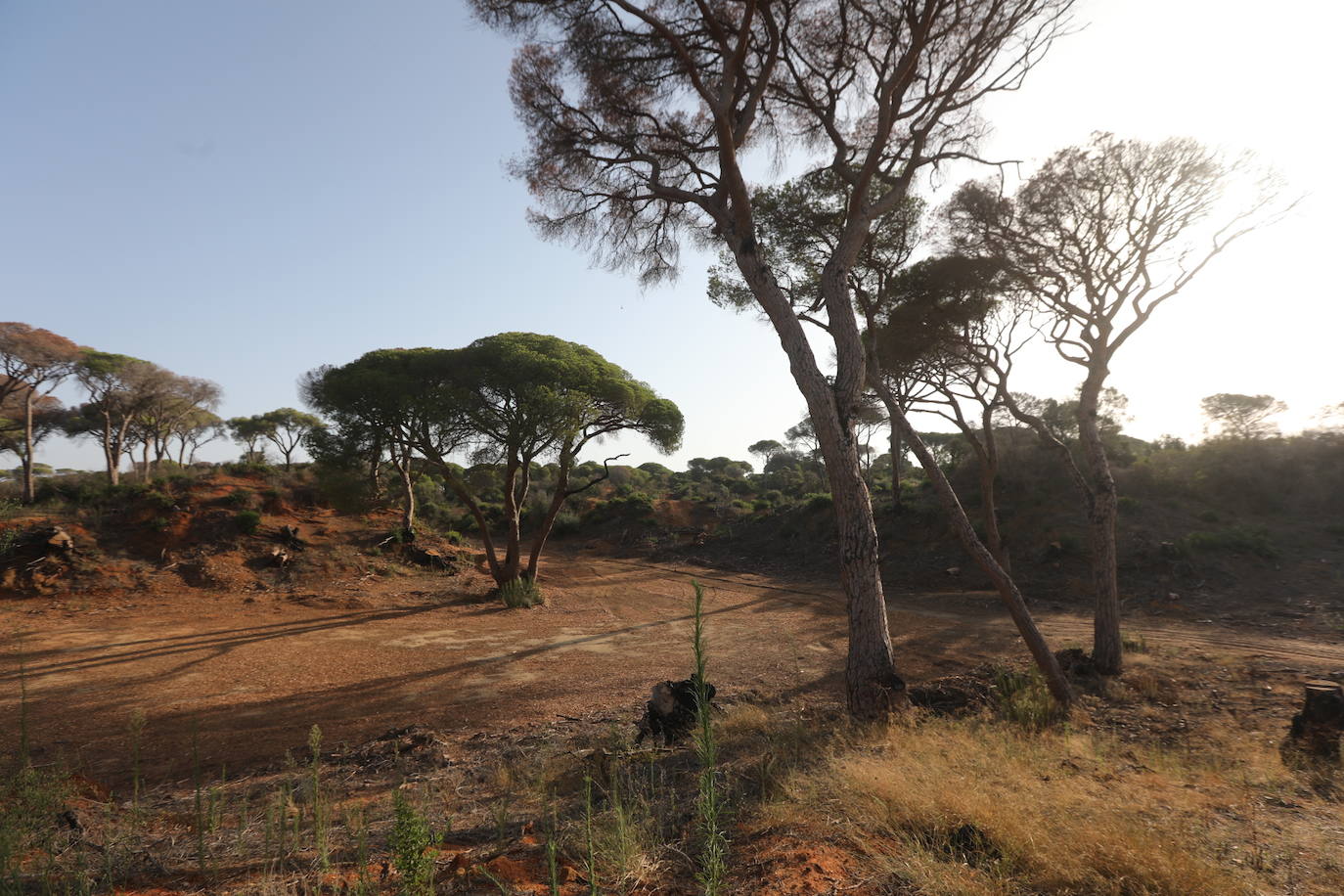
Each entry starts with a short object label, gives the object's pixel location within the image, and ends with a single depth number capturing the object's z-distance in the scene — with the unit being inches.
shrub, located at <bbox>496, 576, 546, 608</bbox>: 605.9
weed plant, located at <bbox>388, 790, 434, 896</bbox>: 81.5
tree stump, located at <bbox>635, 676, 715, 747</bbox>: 227.8
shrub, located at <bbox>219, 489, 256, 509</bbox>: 776.3
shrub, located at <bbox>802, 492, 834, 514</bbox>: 1022.4
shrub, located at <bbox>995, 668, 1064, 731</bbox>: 239.1
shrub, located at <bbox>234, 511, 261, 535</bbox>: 727.7
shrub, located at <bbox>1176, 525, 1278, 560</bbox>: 587.4
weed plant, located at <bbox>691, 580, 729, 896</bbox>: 64.0
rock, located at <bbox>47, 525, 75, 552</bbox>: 583.8
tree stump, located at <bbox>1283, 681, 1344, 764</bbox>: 205.2
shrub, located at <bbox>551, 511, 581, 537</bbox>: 1272.1
